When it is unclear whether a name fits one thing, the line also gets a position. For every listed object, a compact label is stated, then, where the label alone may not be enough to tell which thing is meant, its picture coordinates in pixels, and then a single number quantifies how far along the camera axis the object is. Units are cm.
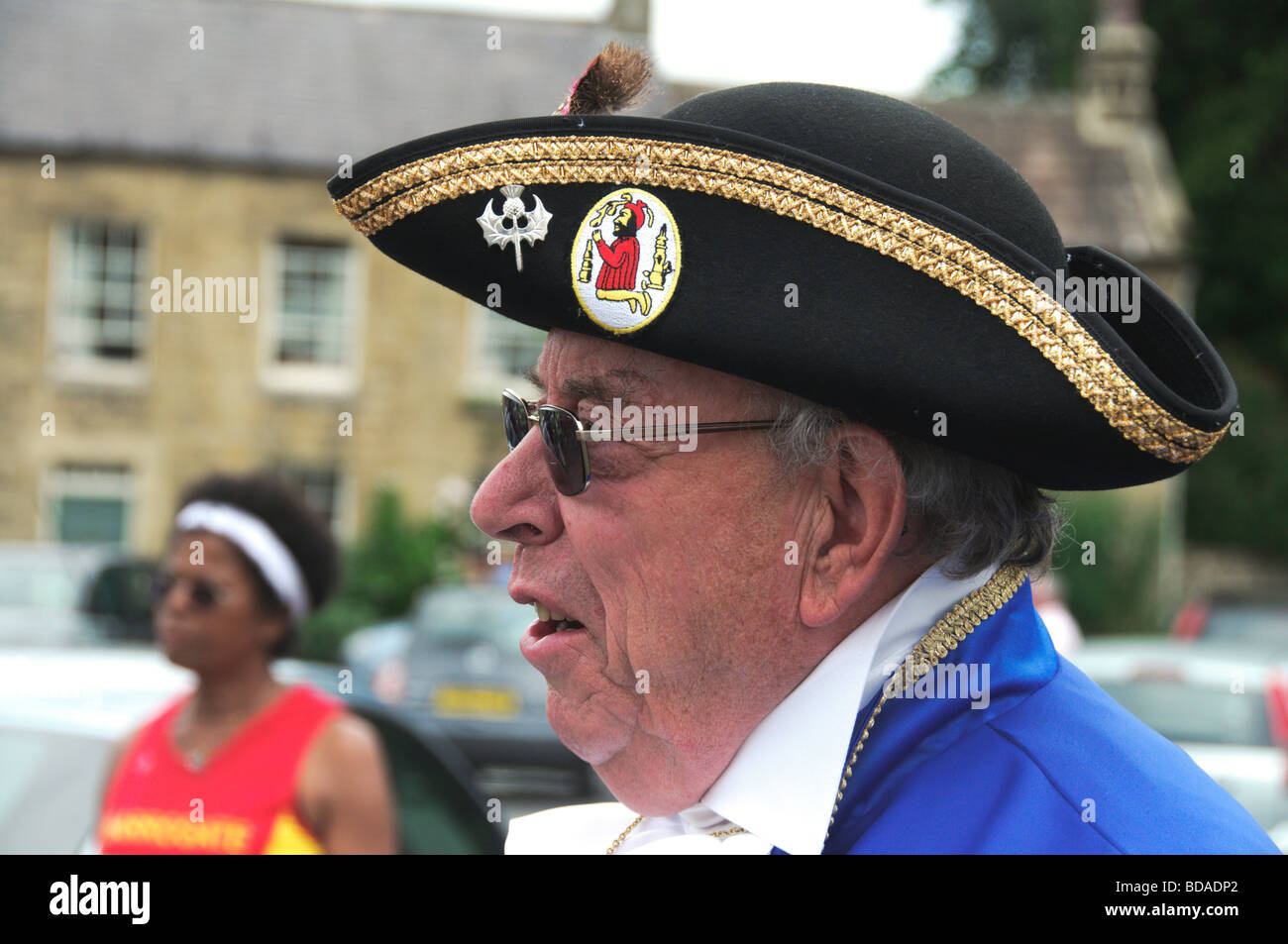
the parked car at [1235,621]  1365
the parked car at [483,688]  919
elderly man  155
